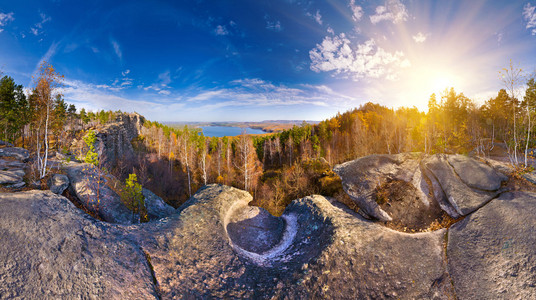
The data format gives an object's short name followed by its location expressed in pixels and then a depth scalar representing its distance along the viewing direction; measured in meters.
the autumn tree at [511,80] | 12.88
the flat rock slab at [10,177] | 10.85
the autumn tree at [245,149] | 30.79
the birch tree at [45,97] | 13.85
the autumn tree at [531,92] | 24.00
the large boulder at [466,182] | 9.61
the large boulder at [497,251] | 6.33
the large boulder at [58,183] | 12.61
